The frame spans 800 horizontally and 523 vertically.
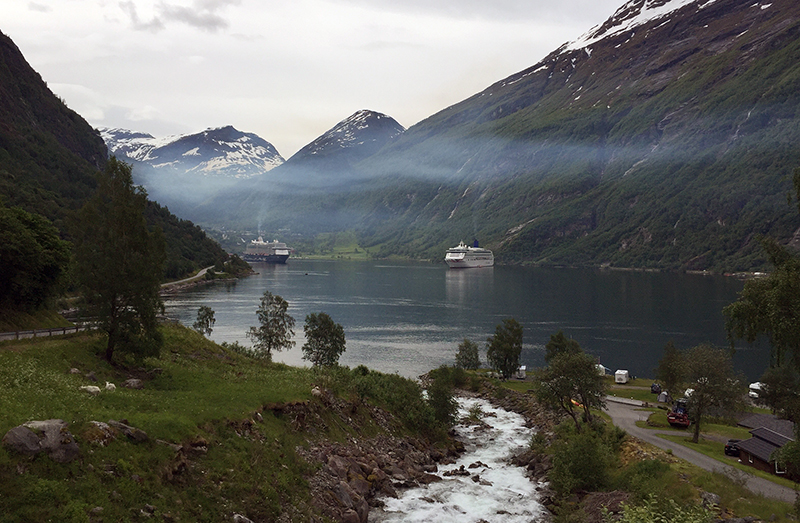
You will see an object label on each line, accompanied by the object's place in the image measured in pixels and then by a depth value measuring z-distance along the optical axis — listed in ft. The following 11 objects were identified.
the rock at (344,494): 91.81
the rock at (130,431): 69.92
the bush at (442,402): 164.04
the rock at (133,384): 95.25
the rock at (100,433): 65.57
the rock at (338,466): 99.40
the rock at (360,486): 99.49
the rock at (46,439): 57.52
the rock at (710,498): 91.87
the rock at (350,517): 87.51
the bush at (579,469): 114.73
